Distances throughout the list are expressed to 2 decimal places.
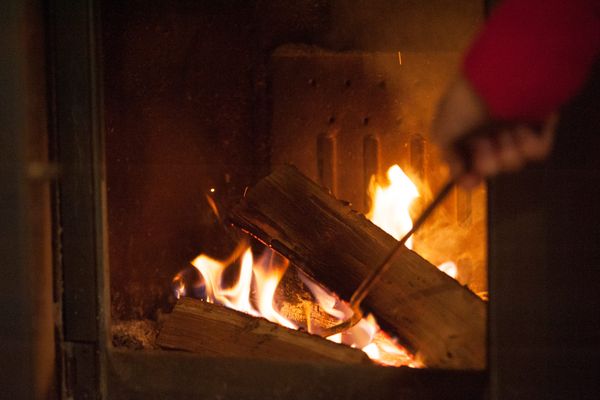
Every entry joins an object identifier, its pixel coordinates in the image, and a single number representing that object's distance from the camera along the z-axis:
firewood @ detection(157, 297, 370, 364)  2.33
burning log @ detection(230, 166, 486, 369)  2.32
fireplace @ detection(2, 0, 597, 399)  2.47
